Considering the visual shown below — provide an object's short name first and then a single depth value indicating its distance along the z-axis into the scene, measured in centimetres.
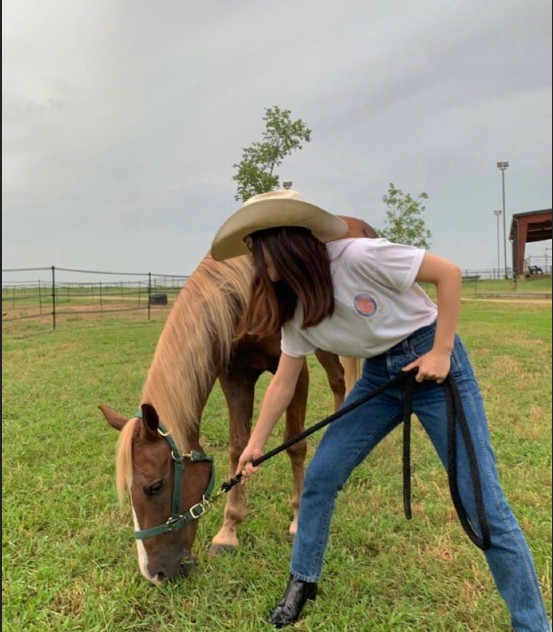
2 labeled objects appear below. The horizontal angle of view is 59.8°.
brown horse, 192
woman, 156
